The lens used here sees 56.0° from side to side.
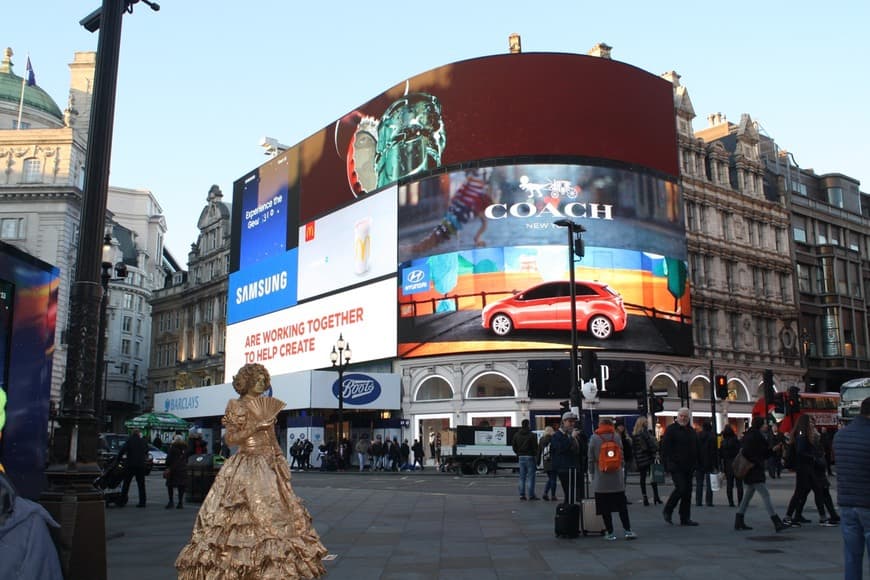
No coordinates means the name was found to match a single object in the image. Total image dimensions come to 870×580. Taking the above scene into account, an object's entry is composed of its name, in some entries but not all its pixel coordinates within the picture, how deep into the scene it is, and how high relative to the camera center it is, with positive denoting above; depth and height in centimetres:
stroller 1855 -110
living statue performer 736 -84
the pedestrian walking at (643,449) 1897 -46
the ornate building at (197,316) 7081 +1049
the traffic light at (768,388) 2377 +117
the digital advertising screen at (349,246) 4844 +1138
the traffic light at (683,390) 3035 +144
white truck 3478 -86
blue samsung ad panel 5675 +1026
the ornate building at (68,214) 5631 +1772
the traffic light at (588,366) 1881 +145
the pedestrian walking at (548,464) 1827 -79
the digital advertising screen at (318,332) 4781 +637
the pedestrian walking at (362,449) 4186 -99
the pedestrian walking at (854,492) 651 -50
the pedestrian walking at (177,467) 1847 -83
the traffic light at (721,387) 2812 +145
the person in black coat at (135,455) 1794 -53
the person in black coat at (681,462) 1337 -55
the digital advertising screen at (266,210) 5831 +1599
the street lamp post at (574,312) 2117 +306
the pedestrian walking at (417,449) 4250 -99
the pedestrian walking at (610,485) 1175 -80
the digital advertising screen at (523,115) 4541 +1776
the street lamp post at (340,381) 3794 +225
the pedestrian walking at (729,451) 1728 -48
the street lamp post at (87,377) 712 +49
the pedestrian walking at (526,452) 1936 -53
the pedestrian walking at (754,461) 1277 -50
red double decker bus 4231 +109
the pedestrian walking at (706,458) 1706 -60
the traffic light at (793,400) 2430 +84
